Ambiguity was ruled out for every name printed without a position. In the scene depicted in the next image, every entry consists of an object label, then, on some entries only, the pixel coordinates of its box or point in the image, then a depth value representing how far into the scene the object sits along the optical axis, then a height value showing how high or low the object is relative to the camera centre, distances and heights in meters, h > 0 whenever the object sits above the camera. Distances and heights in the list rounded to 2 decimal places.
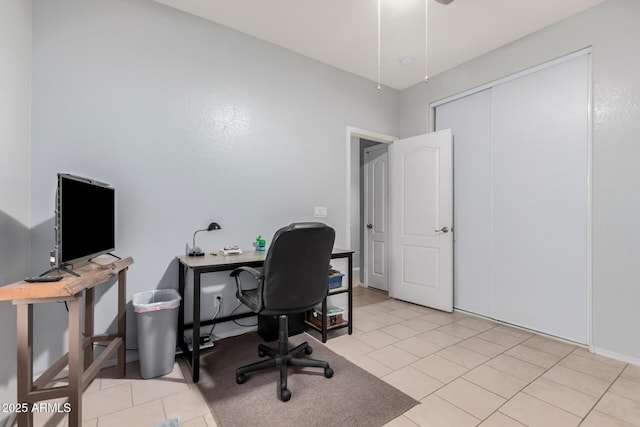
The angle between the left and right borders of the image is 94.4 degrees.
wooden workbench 1.26 -0.59
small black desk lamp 2.46 -0.25
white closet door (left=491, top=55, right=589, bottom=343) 2.65 +0.14
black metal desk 2.02 -0.48
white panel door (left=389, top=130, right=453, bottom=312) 3.51 -0.07
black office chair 1.81 -0.44
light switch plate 3.37 +0.02
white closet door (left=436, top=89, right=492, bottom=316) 3.31 +0.16
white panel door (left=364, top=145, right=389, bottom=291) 4.48 -0.05
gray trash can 2.02 -0.85
